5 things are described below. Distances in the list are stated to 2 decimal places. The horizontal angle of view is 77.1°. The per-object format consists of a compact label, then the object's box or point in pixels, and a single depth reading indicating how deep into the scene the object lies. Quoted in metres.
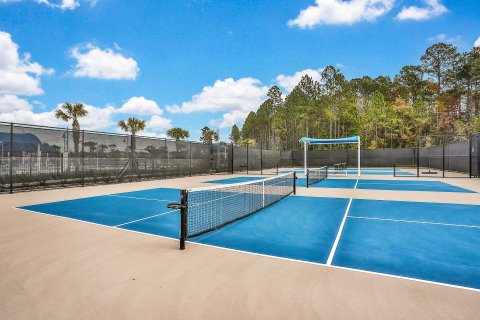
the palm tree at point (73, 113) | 38.53
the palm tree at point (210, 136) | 91.90
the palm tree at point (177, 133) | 78.12
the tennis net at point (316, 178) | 17.57
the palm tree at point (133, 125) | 55.62
